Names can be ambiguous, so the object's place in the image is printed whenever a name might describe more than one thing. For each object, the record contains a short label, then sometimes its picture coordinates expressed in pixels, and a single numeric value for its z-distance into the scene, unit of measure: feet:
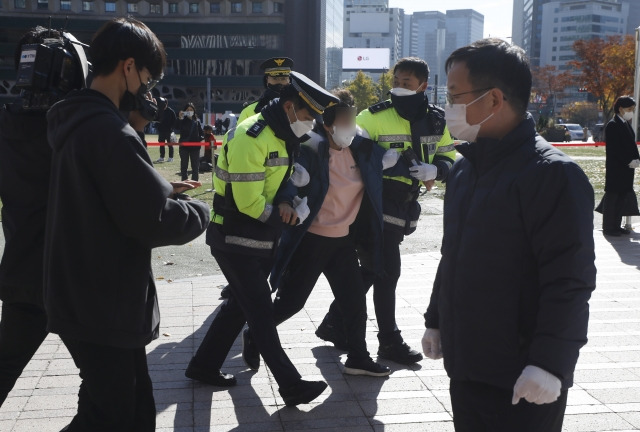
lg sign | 427.33
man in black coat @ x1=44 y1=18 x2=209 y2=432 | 8.57
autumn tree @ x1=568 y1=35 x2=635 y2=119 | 182.80
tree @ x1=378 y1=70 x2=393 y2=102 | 273.33
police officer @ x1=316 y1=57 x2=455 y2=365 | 17.67
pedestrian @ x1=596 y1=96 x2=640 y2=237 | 35.22
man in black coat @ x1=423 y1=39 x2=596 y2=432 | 7.79
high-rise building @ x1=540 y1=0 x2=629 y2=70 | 533.14
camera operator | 10.19
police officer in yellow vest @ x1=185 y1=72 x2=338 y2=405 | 14.30
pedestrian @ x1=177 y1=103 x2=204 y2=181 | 63.36
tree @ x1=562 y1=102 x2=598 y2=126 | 287.89
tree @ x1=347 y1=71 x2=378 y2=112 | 284.20
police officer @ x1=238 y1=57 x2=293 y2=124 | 22.68
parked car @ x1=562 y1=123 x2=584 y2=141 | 182.80
